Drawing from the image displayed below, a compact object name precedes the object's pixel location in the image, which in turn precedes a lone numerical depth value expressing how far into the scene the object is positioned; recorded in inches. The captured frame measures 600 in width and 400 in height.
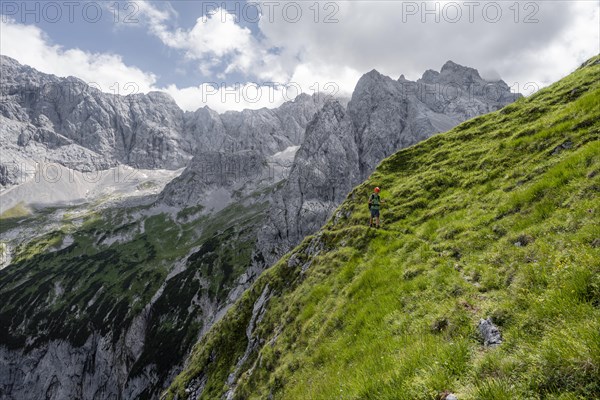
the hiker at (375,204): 927.7
